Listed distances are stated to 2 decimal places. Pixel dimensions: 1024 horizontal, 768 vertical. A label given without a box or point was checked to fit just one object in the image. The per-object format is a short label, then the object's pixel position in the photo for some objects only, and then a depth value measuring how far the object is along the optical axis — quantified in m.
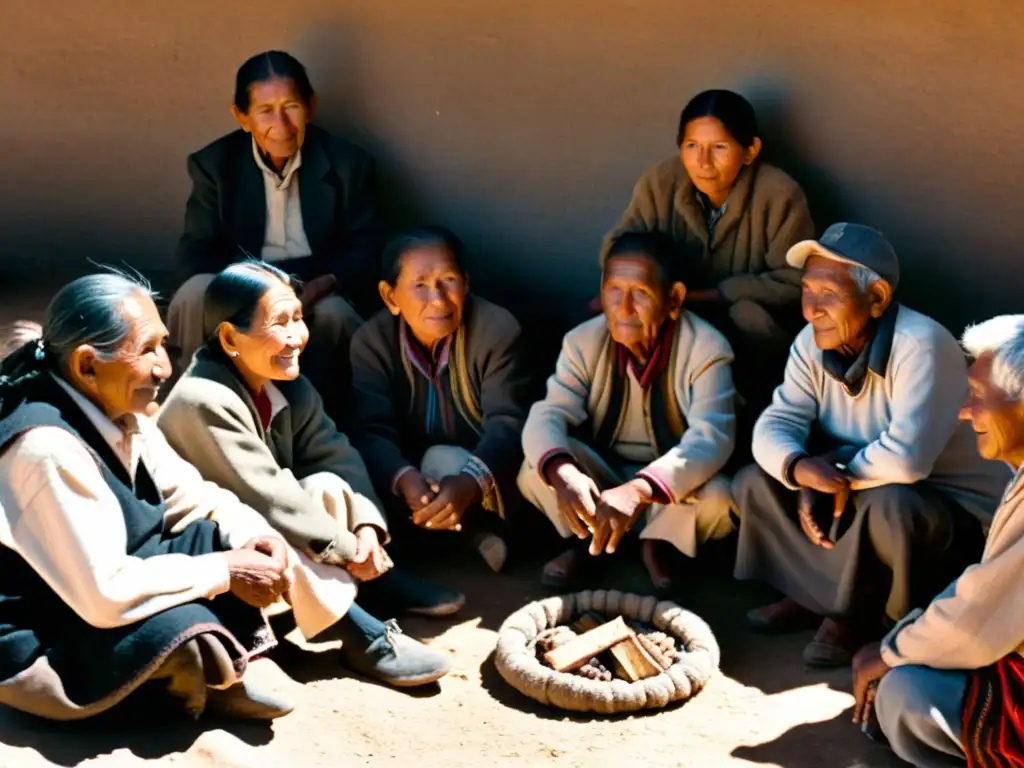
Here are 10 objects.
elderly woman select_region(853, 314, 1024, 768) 4.02
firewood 5.02
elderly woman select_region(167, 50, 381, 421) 6.68
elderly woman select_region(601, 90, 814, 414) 6.06
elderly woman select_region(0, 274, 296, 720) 4.22
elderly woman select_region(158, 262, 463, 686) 5.04
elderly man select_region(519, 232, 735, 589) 5.50
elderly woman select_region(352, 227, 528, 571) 5.83
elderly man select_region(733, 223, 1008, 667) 5.06
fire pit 4.86
